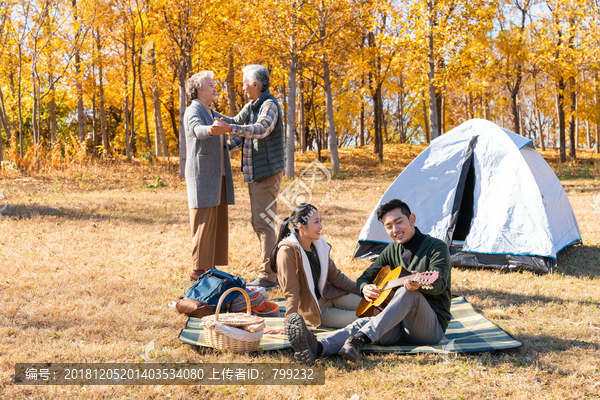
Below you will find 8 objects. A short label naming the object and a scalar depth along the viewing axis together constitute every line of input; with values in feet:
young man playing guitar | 10.21
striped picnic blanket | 10.97
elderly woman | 15.34
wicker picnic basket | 10.75
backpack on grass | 13.17
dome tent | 18.34
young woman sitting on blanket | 11.68
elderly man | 15.84
